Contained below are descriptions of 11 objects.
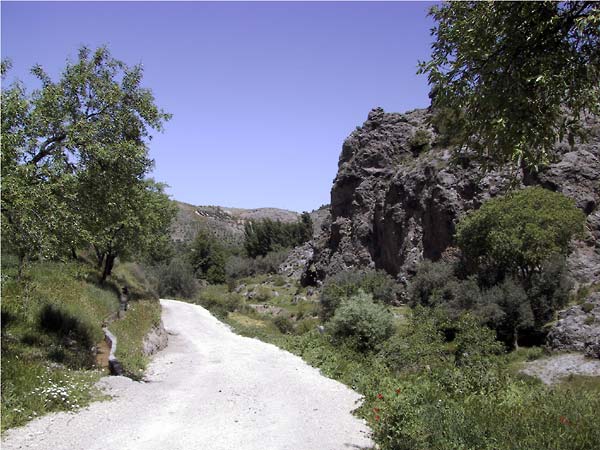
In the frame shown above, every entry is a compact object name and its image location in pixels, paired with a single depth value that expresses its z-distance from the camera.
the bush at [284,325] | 39.73
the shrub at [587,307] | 28.68
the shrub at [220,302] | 49.08
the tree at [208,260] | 88.94
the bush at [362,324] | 20.03
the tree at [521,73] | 5.07
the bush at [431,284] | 36.88
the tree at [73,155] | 10.53
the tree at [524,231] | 32.22
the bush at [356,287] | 37.43
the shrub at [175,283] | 67.69
